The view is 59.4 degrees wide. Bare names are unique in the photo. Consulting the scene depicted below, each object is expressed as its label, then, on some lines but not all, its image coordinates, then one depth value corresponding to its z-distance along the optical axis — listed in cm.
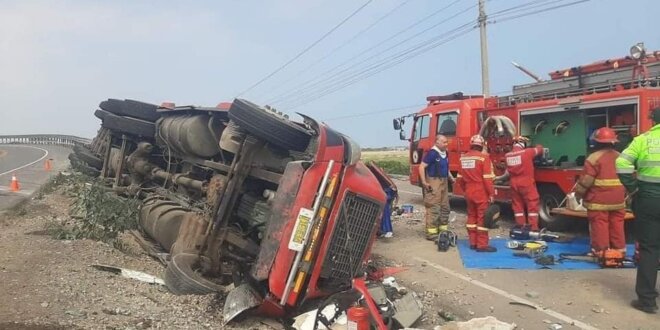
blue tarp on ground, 704
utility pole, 1870
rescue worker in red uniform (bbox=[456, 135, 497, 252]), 802
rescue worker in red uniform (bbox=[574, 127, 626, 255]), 686
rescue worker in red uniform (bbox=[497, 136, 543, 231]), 924
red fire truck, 848
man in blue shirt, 898
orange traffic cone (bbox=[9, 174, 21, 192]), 1611
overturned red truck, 475
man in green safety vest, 517
